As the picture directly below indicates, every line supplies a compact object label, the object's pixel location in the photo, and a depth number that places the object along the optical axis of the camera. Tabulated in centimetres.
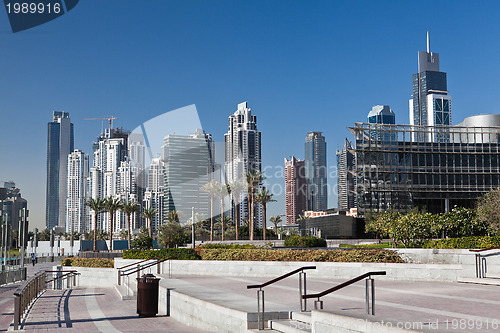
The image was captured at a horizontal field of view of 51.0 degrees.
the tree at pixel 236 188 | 10244
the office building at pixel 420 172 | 9700
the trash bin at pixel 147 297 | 1563
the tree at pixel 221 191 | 10125
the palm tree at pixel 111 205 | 9562
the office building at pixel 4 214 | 4456
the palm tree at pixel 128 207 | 10150
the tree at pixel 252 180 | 8912
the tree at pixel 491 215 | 3422
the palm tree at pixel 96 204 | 9675
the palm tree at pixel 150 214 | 11075
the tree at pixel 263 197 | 8779
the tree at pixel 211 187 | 10344
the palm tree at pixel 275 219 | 13750
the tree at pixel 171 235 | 7000
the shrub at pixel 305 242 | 4788
